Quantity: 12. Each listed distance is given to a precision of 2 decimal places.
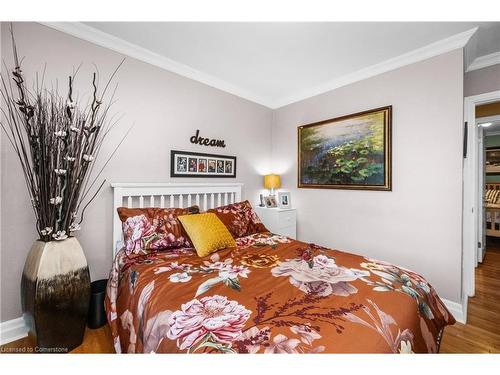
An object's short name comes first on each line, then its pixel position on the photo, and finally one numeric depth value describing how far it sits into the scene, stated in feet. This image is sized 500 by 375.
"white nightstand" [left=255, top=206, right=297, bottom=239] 9.99
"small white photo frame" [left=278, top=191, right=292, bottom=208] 10.81
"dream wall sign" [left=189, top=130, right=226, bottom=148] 8.74
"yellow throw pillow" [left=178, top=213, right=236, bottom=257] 5.86
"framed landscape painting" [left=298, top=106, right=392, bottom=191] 8.08
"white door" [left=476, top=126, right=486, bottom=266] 10.41
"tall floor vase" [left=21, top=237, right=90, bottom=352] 4.69
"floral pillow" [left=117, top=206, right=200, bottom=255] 5.74
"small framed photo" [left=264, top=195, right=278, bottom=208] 10.71
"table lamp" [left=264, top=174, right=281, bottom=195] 10.91
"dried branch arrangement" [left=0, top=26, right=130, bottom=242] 4.96
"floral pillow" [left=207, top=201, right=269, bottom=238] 7.29
